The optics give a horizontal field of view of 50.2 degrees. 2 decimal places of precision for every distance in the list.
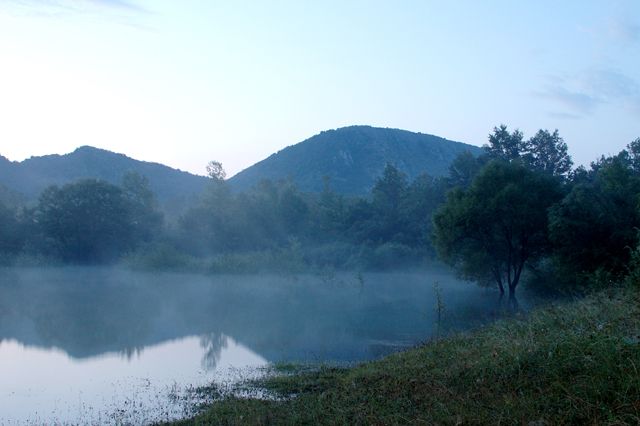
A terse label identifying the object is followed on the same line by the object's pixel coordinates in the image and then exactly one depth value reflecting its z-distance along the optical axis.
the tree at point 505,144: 68.75
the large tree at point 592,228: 26.20
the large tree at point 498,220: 33.16
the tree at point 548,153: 68.19
